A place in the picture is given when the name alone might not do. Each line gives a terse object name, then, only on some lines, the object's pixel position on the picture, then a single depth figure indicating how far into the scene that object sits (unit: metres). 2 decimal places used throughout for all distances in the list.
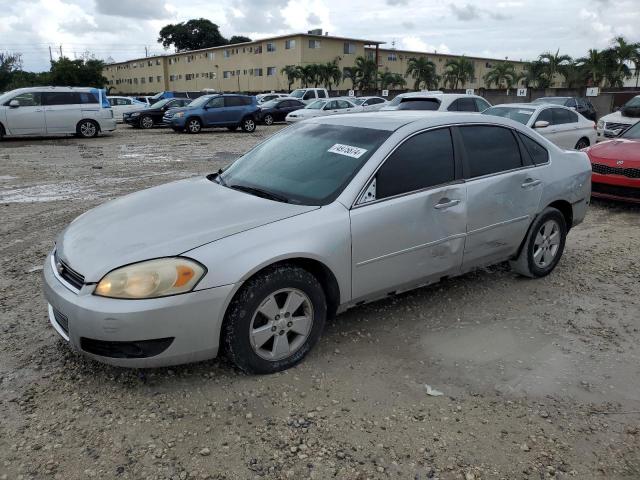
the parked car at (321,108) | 23.77
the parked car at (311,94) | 30.69
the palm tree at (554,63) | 41.53
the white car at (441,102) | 12.12
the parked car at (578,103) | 21.62
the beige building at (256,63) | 56.03
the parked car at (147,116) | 24.22
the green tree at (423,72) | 49.53
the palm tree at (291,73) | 51.28
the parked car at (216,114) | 21.69
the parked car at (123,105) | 27.27
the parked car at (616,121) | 14.78
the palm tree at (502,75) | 49.00
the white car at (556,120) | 11.32
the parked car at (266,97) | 33.89
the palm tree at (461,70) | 50.97
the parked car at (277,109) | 26.69
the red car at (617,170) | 7.45
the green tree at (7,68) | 66.25
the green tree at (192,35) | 86.44
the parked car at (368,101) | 26.49
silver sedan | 2.90
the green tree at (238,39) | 89.09
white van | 17.02
